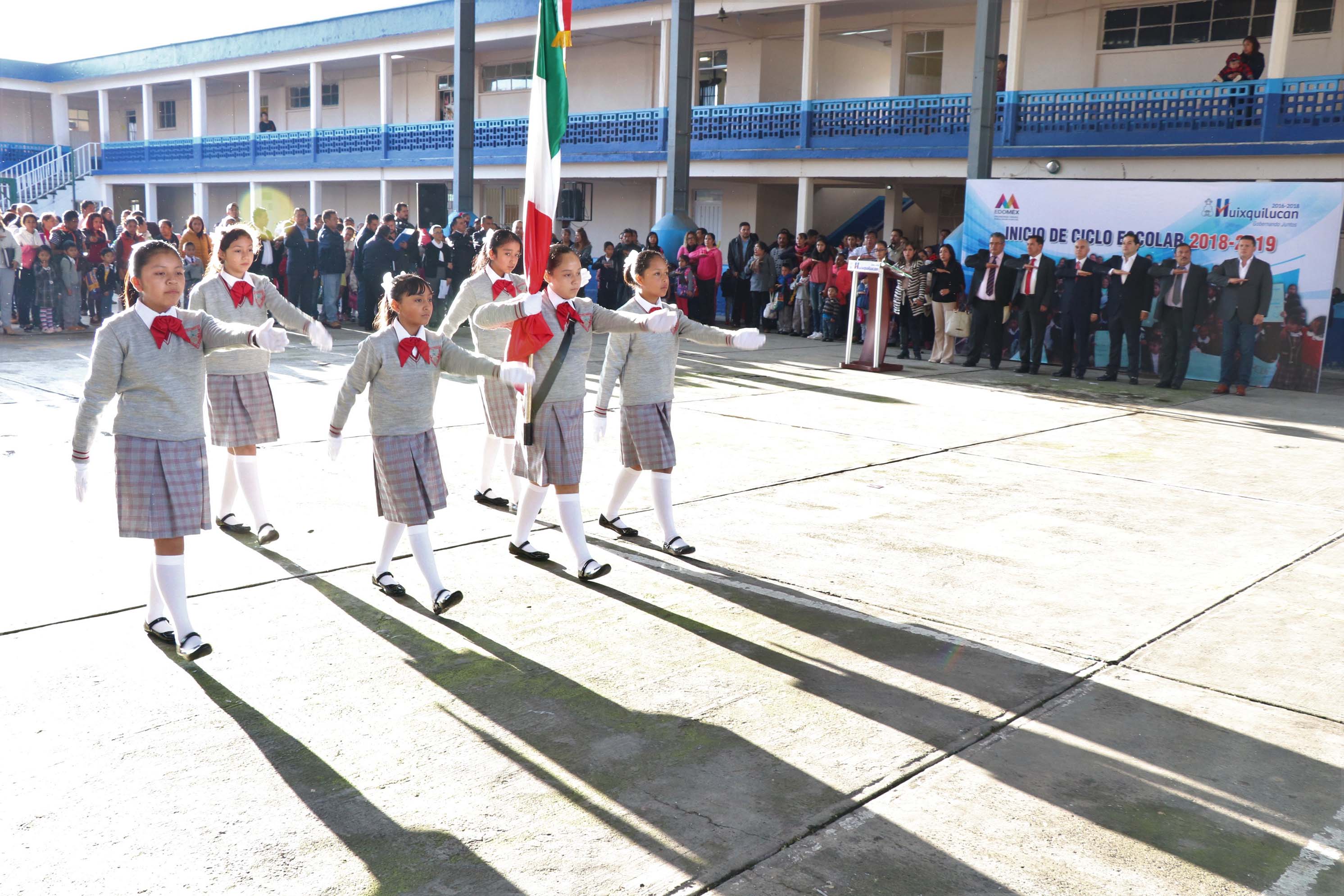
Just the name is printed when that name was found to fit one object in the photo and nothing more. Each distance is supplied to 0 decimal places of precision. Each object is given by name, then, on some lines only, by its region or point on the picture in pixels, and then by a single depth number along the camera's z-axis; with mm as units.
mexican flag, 5715
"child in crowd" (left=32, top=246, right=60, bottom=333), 16172
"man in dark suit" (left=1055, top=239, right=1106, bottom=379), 14352
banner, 13438
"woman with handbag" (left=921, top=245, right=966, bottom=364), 15664
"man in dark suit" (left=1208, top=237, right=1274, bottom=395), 13438
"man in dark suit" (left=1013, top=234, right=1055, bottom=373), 14711
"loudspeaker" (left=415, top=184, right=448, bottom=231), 21469
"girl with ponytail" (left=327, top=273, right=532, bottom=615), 4996
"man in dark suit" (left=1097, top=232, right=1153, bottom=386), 13805
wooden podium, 14555
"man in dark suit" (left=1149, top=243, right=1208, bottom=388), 13445
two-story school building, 18141
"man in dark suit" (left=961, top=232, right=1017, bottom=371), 15039
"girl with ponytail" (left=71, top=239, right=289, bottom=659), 4418
